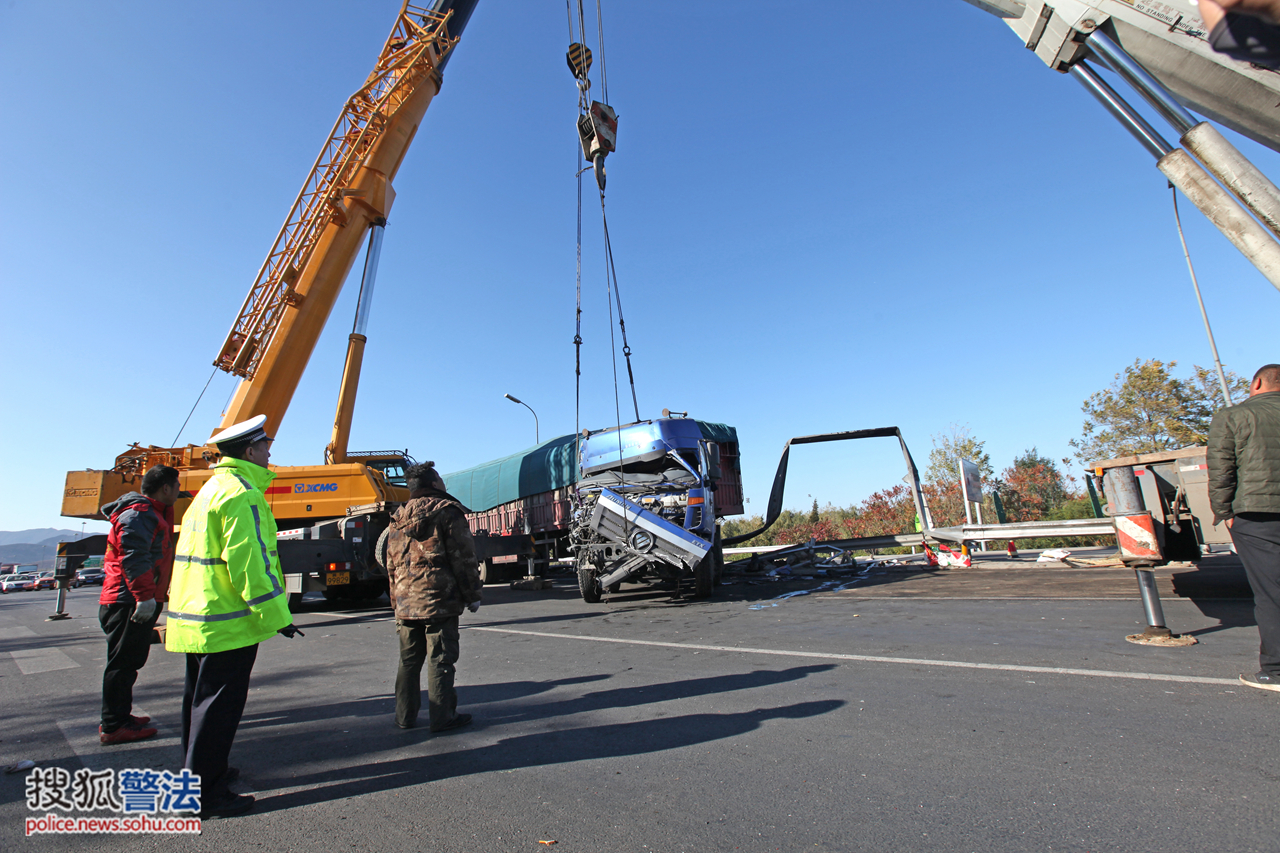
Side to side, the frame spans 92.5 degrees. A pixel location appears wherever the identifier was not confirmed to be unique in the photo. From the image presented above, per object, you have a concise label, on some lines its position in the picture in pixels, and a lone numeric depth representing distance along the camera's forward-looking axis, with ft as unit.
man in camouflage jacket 12.10
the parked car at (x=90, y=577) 131.51
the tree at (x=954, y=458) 91.56
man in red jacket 12.25
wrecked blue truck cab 30.73
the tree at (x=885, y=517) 79.77
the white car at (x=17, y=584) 126.62
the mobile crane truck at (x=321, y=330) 33.58
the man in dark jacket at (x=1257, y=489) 11.65
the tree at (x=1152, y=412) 81.10
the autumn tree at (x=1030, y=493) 81.30
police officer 8.70
